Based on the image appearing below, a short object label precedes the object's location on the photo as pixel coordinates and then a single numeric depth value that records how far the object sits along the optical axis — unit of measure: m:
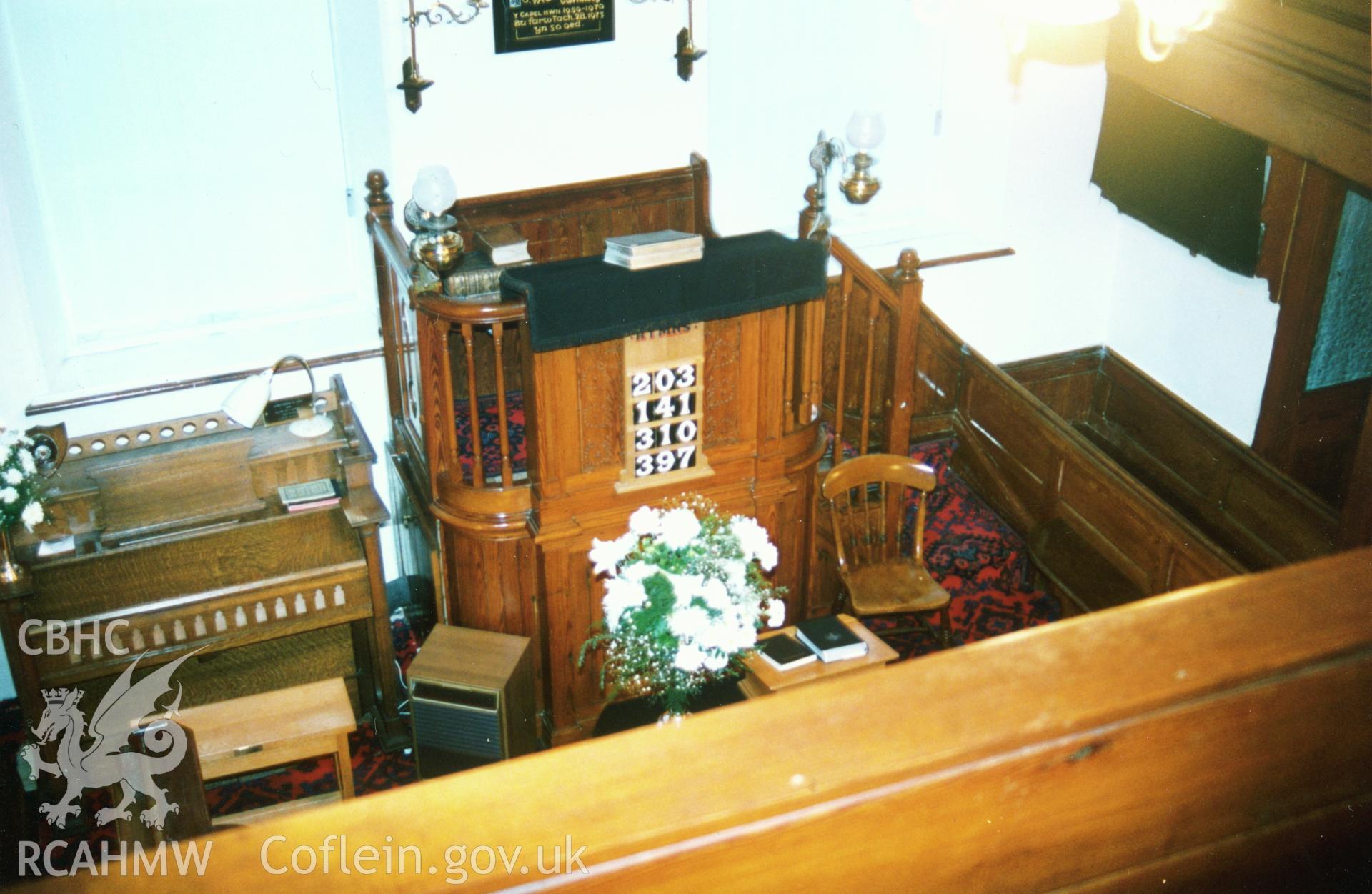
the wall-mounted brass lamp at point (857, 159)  5.87
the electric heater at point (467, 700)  5.20
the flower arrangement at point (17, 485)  5.05
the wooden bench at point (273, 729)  4.47
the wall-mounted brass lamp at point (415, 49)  6.21
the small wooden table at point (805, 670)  5.08
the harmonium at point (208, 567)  5.22
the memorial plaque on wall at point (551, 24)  6.43
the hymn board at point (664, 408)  5.20
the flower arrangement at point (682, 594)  4.43
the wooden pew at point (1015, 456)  5.79
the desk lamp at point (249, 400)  5.53
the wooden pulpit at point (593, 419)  5.02
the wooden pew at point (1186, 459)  7.01
